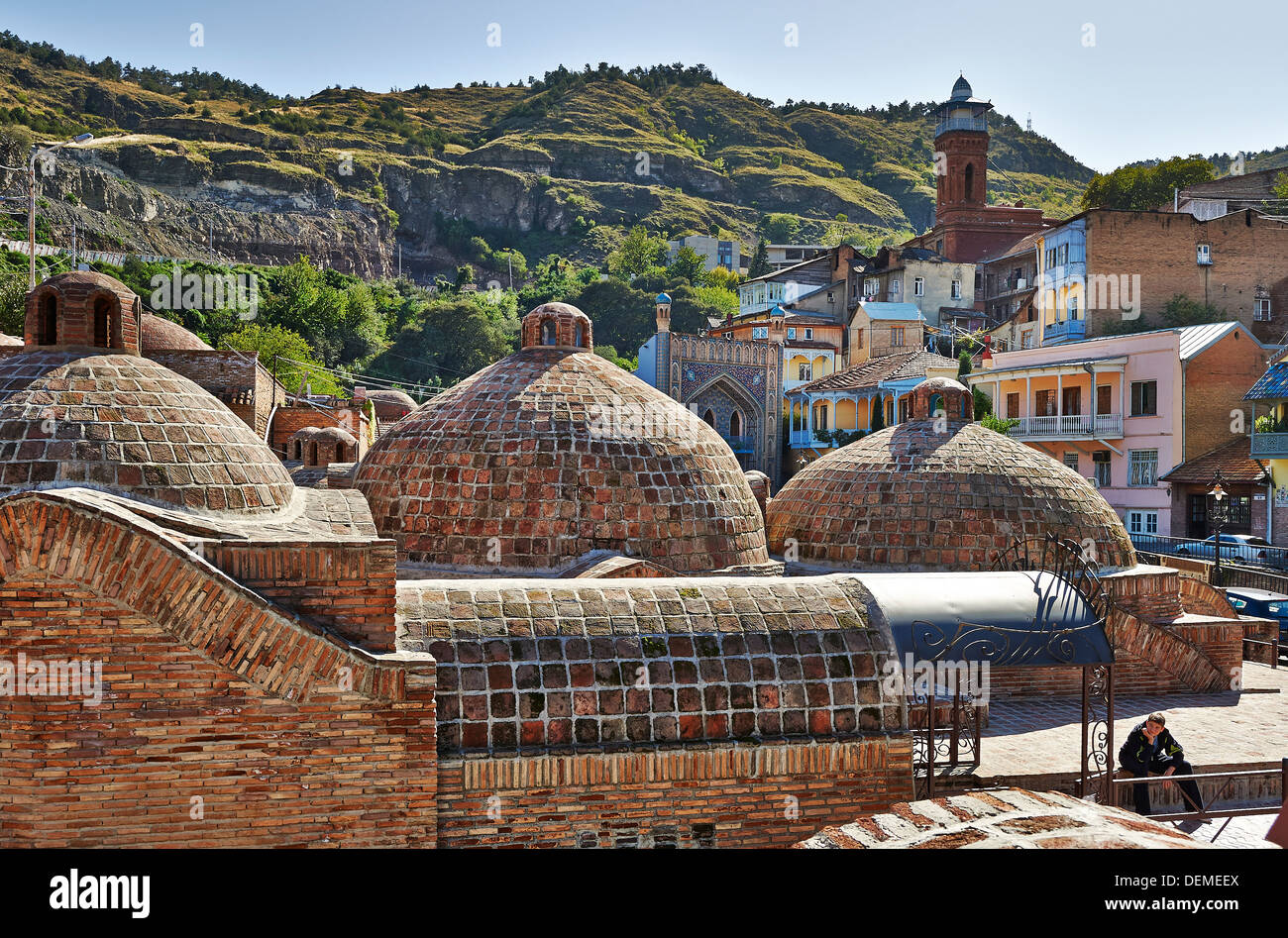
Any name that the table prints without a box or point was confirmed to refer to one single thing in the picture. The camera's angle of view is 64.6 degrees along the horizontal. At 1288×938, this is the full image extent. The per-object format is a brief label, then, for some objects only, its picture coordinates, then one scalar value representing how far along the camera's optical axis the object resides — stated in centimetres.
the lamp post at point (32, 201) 2596
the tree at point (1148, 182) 5606
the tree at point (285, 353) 4744
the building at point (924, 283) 5519
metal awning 866
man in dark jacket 959
